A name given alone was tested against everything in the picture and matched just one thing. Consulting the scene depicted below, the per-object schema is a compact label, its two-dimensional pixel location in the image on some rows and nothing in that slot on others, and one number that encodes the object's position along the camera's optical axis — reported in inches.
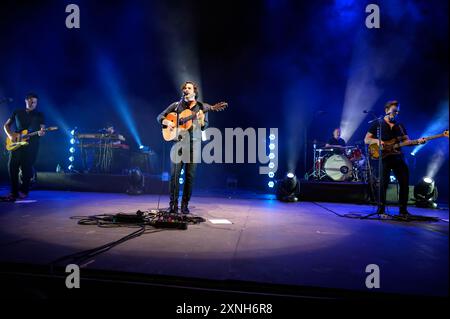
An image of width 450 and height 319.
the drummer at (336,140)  333.3
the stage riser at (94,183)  292.0
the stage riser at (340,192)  245.6
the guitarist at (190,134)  155.0
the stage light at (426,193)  226.4
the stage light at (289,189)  246.4
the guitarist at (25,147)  206.4
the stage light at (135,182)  278.4
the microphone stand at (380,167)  165.1
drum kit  289.7
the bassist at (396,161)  168.9
